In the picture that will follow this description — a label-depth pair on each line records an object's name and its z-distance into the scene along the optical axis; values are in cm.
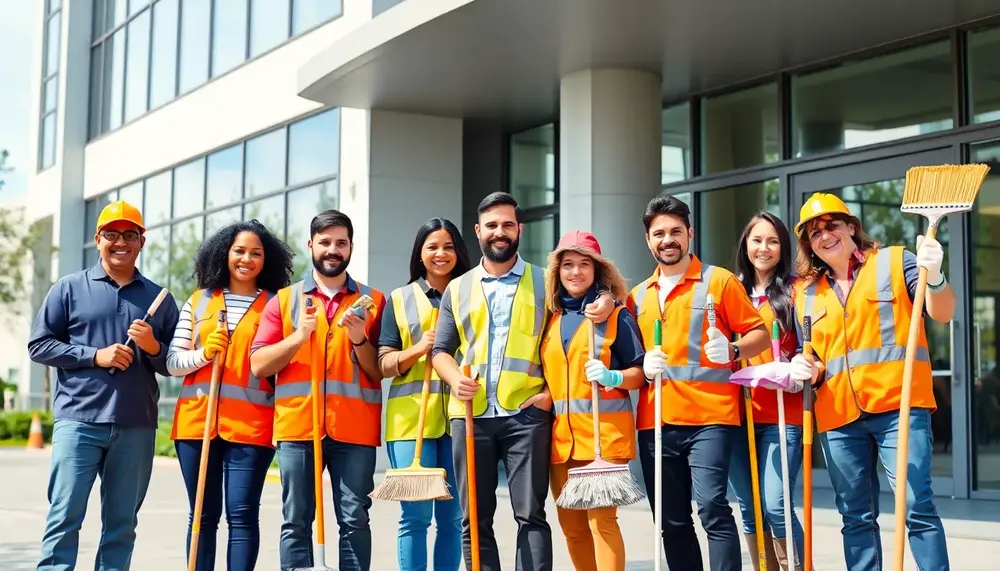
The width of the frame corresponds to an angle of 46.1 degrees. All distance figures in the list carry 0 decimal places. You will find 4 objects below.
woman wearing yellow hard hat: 485
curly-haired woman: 537
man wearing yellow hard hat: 545
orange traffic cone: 2200
